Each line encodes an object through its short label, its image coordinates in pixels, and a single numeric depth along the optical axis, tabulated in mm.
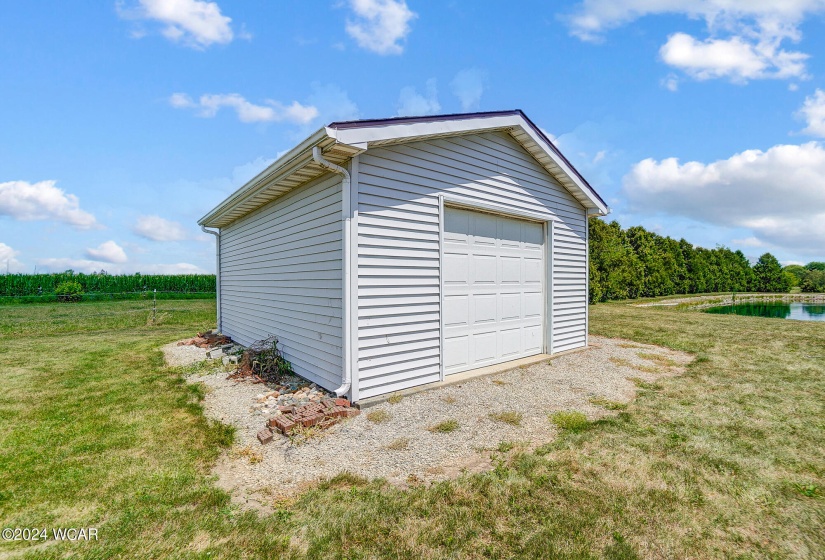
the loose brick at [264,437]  3578
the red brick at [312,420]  3843
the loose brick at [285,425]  3727
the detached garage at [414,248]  4496
